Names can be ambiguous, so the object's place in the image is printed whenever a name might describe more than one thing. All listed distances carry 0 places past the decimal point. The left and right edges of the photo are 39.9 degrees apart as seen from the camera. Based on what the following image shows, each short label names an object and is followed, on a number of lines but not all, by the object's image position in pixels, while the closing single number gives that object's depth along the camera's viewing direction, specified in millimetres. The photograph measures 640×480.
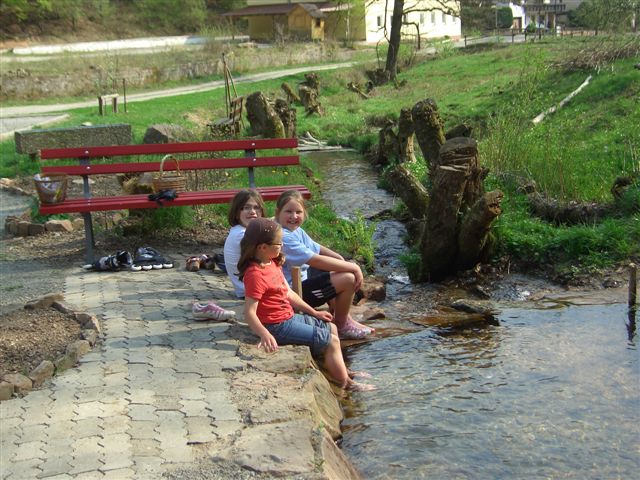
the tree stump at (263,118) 19734
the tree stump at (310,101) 28672
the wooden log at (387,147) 18141
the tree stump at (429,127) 13023
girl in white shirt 7566
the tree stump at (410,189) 11891
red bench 9523
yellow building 66875
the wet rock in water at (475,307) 8758
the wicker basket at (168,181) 9797
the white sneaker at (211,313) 7164
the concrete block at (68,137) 17109
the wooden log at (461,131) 12928
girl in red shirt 6398
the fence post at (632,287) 8242
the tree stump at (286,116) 21188
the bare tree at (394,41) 39406
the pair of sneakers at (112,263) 9141
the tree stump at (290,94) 30506
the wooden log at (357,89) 34062
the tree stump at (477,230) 9281
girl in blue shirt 7410
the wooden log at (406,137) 16812
